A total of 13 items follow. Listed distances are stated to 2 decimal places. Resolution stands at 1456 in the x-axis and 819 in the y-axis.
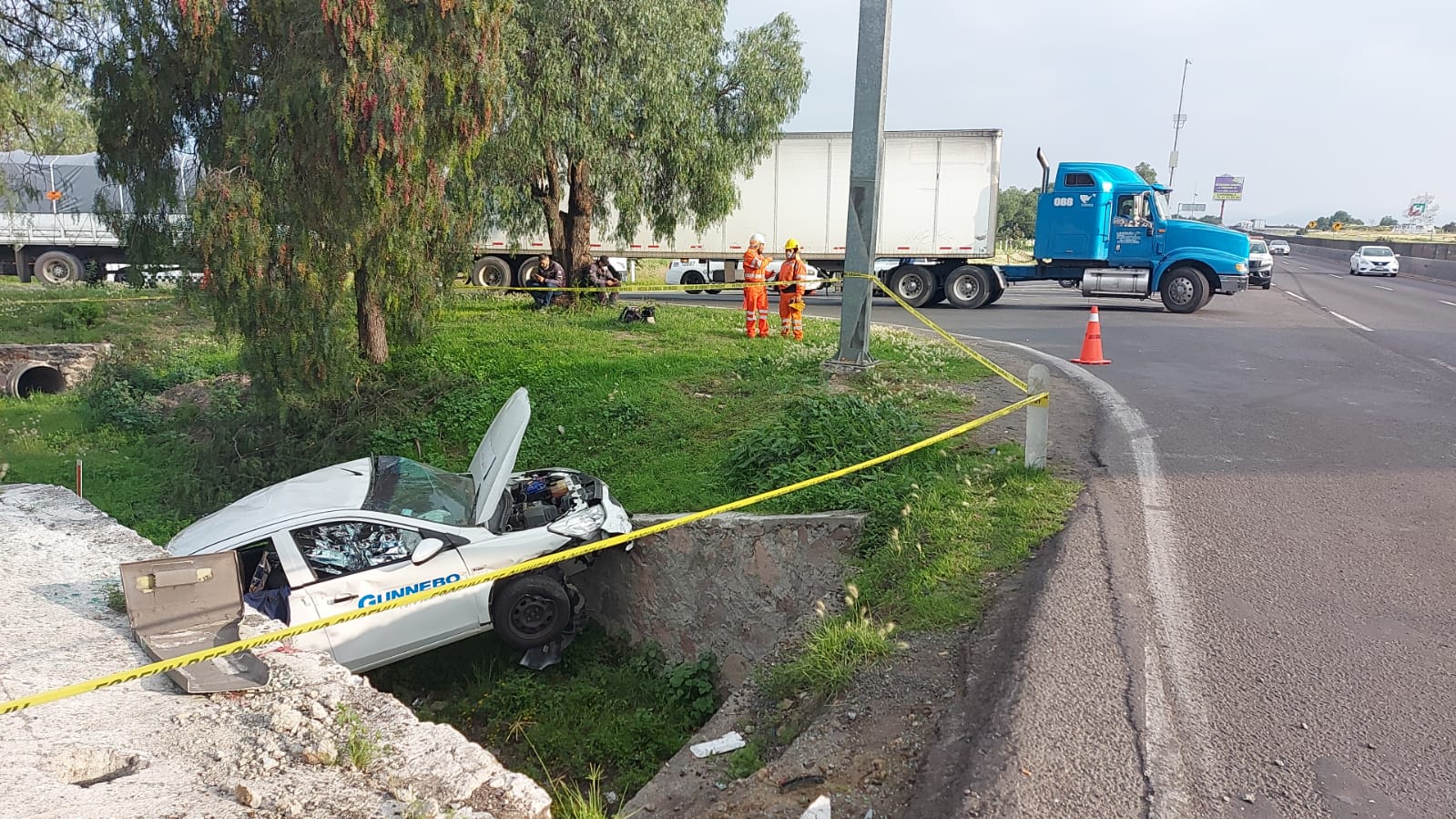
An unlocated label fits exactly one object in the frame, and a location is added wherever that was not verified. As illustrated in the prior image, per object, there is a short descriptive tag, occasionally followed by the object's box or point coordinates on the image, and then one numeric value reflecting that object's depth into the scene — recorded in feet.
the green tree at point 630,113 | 45.11
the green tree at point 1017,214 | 192.95
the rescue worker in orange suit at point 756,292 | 43.42
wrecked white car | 20.81
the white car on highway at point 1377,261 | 122.55
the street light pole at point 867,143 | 31.35
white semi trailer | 71.31
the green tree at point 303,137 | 30.14
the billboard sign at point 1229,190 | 325.62
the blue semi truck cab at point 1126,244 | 63.87
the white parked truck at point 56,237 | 82.02
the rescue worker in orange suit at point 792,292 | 42.14
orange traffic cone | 39.38
